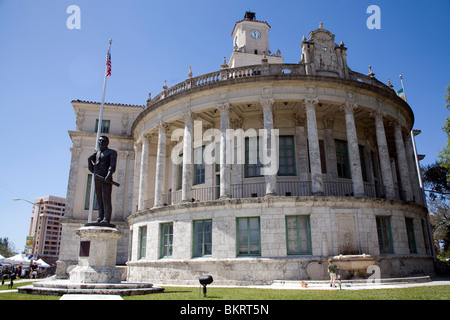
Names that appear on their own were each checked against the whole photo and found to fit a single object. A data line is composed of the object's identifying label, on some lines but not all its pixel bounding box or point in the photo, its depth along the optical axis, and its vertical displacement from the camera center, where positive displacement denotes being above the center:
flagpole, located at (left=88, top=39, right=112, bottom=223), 21.62 +10.83
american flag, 22.03 +11.97
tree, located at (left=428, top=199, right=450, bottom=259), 42.00 +4.47
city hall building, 18.62 +4.73
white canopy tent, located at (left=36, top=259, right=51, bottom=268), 37.38 -0.83
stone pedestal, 11.89 -0.01
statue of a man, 13.19 +3.09
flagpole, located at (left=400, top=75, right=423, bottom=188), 30.17 +7.42
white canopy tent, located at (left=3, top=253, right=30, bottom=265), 33.17 -0.32
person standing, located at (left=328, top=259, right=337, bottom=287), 14.71 -0.81
